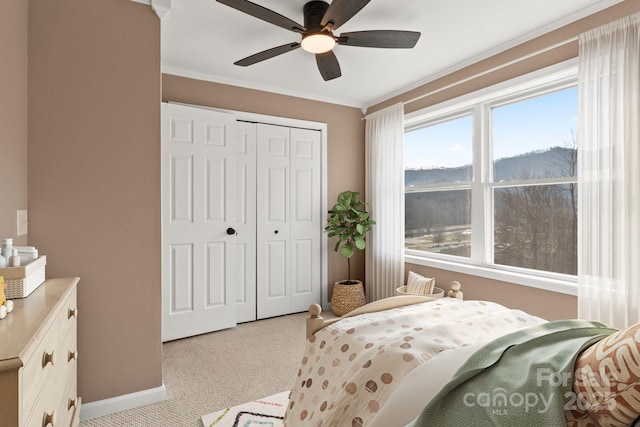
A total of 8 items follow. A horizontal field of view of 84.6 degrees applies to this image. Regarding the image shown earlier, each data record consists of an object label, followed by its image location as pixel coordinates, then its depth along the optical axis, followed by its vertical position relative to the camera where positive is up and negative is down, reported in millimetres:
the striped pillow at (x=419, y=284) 3477 -742
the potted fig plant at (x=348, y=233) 4113 -270
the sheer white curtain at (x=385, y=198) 4090 +156
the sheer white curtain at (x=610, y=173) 2215 +248
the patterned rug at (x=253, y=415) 2078 -1257
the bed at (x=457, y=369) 846 -514
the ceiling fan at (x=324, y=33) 1998 +1151
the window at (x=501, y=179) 2828 +304
